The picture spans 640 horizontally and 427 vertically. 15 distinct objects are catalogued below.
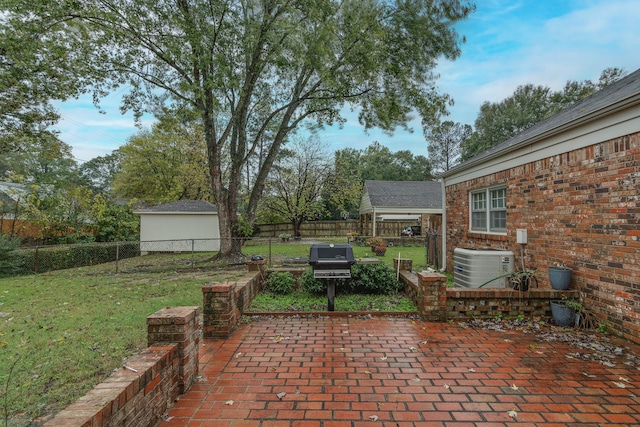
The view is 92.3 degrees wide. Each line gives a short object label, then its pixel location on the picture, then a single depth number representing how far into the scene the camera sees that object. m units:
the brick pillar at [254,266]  6.09
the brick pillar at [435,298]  4.41
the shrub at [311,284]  5.85
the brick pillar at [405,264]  6.44
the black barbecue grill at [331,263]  4.71
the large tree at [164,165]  21.67
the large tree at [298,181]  22.38
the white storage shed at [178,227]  16.20
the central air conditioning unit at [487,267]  5.54
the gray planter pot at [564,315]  4.22
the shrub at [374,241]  14.49
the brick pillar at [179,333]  2.51
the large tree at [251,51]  9.17
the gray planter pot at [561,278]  4.47
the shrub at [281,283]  6.01
